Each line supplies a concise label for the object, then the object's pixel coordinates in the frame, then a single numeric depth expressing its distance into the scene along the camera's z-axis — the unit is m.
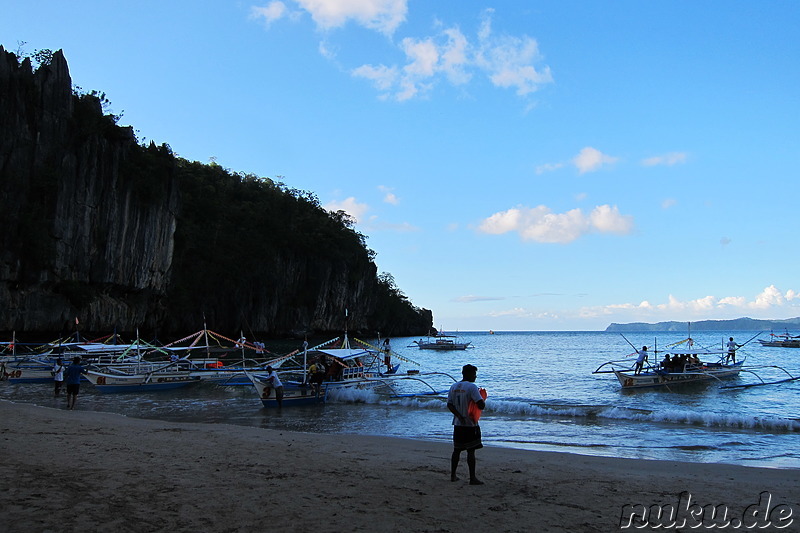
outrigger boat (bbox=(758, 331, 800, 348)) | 75.38
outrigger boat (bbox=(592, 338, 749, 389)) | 26.02
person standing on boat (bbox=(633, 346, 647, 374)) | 26.48
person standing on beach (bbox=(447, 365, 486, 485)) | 7.27
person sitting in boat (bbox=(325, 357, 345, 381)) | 21.85
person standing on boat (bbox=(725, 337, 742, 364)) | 30.65
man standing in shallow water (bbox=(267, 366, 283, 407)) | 19.03
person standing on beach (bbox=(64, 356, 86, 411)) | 17.78
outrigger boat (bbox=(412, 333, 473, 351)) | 77.94
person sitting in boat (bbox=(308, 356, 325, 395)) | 20.25
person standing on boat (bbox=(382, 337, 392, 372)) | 26.67
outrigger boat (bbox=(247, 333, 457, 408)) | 19.86
